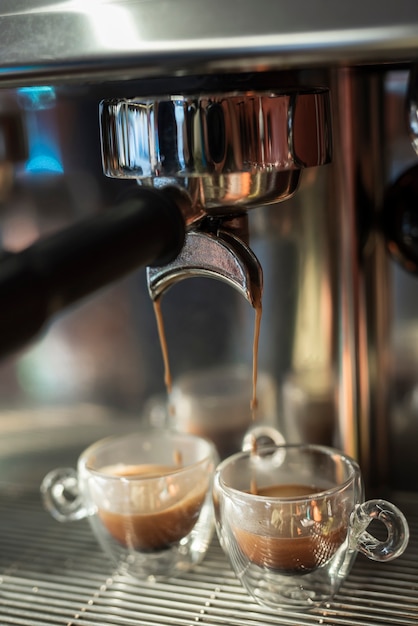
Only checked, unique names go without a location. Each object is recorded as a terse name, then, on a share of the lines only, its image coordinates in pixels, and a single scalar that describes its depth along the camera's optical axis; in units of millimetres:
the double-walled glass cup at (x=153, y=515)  494
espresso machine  296
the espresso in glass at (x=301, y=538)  440
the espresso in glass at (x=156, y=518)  493
